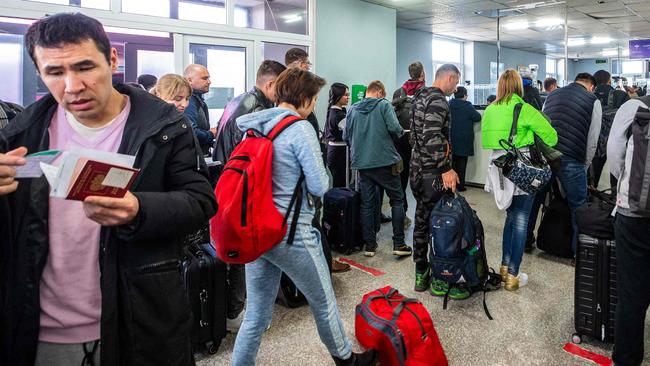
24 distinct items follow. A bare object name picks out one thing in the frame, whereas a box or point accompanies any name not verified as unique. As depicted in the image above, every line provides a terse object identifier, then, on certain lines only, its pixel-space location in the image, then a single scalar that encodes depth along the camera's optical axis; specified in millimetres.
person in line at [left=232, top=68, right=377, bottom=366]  1768
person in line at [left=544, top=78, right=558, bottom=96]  6691
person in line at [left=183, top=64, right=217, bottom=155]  3359
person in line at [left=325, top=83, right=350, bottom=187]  4905
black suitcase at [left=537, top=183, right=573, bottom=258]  3717
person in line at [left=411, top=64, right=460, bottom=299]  2928
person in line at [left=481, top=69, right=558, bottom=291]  2951
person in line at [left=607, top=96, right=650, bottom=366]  1828
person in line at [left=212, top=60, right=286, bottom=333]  2637
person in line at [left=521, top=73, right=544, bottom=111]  4480
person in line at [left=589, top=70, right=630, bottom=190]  4677
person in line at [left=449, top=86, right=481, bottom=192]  6051
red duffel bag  2088
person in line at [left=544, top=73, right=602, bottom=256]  3369
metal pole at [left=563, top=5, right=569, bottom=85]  6402
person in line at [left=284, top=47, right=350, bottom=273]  3121
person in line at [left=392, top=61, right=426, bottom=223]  4363
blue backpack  2736
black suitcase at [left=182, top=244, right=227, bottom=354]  2316
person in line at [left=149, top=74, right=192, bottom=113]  2779
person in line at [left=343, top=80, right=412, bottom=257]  3749
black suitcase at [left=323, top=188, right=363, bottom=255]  3939
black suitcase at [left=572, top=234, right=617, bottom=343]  2322
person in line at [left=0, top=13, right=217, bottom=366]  972
